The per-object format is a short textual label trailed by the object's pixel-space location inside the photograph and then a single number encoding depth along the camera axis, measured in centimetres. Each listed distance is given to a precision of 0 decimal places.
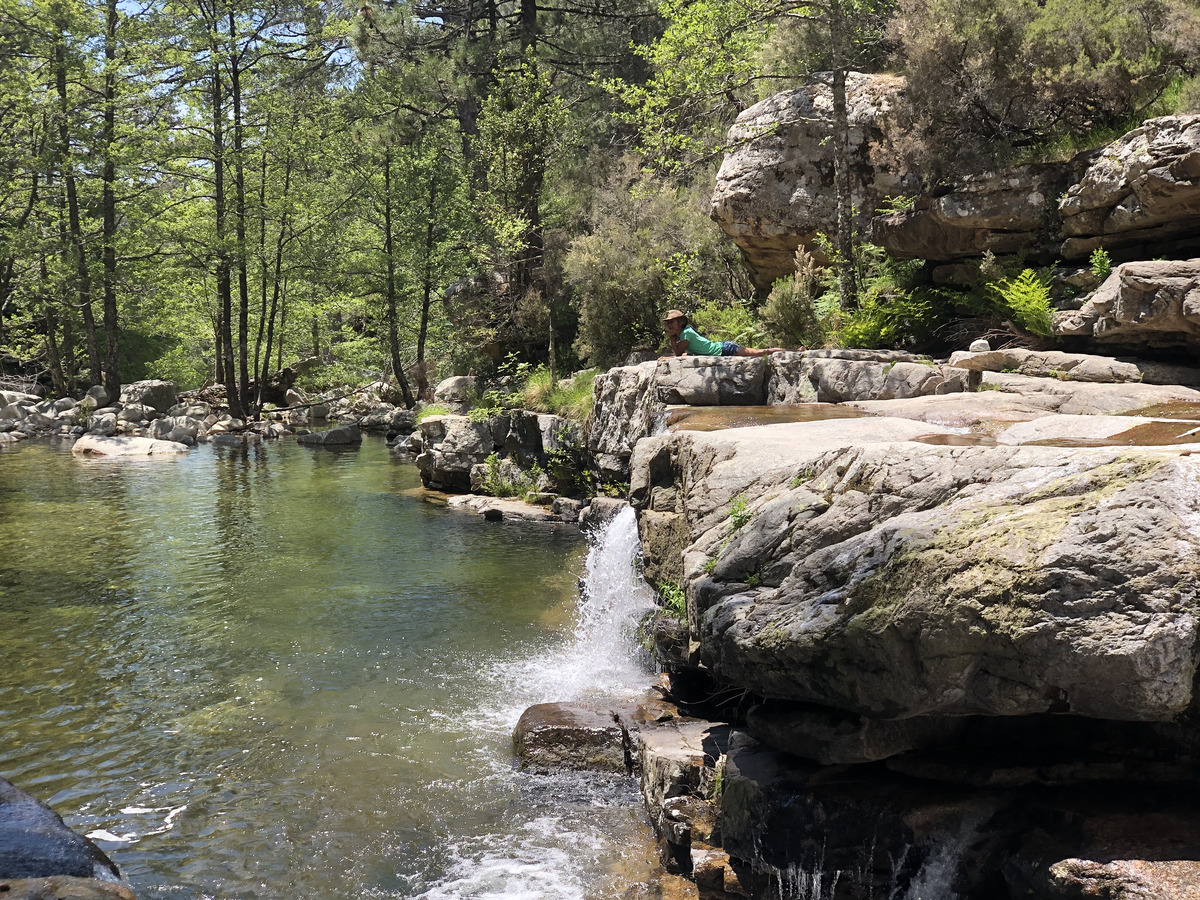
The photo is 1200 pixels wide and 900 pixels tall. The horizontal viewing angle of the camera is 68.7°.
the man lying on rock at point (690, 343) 1191
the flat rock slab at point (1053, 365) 940
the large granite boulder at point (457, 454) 1861
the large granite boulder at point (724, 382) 1136
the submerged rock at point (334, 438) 2689
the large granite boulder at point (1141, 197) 950
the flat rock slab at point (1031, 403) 728
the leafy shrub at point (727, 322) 1625
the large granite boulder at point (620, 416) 1322
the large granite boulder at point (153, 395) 3133
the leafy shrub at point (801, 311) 1448
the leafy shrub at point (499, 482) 1791
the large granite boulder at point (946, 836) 378
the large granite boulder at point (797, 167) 1507
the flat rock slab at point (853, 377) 999
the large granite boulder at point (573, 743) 675
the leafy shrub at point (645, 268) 1908
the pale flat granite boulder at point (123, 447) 2444
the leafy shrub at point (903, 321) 1286
